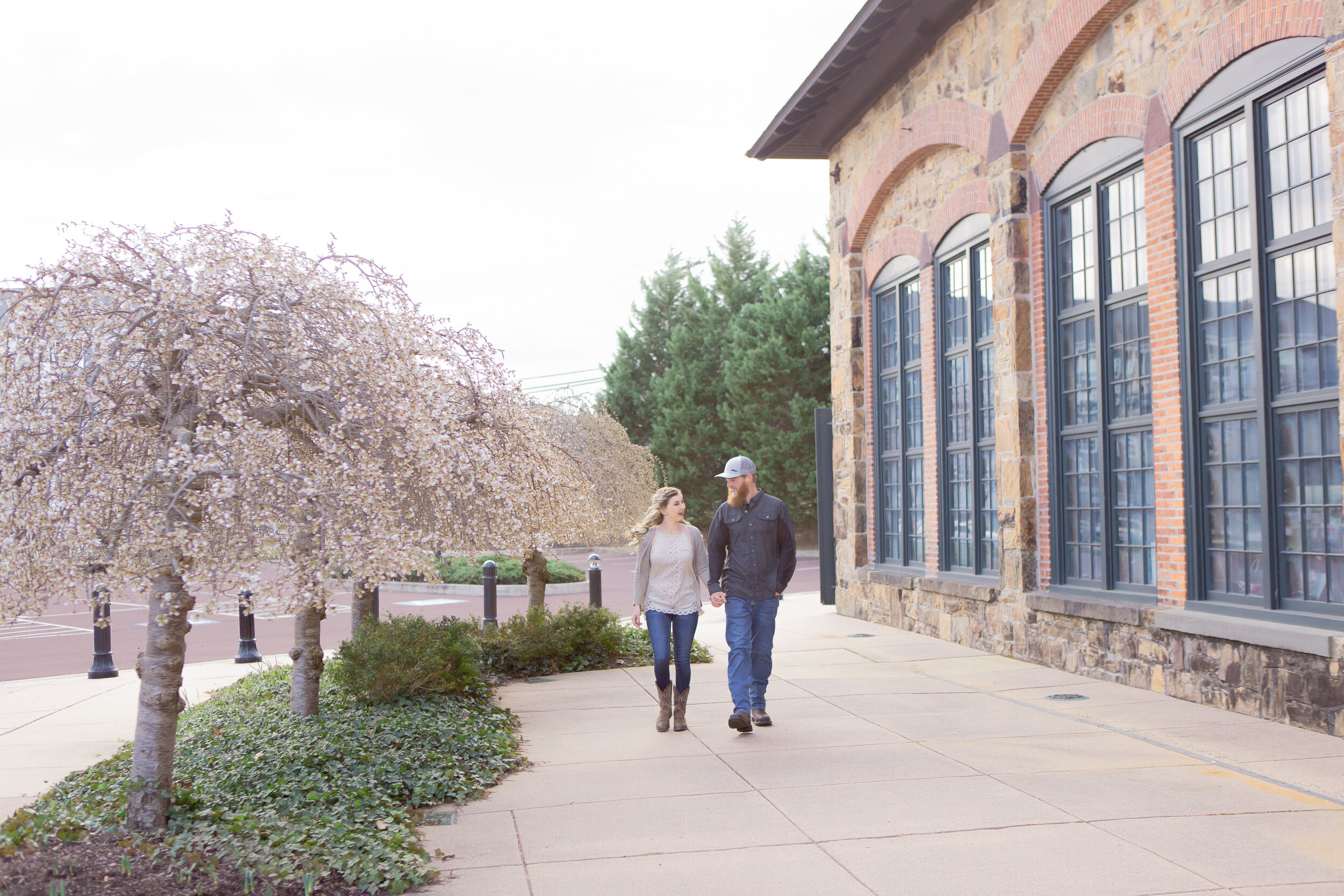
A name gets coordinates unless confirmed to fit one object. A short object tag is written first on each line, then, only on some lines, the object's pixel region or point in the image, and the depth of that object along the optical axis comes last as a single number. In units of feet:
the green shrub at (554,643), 36.14
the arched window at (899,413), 46.65
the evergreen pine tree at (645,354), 143.23
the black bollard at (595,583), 49.78
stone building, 24.61
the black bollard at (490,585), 47.26
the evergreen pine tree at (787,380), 118.83
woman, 25.22
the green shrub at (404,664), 27.84
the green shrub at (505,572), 83.71
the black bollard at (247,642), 43.57
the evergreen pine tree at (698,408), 128.47
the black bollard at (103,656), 39.37
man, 25.09
